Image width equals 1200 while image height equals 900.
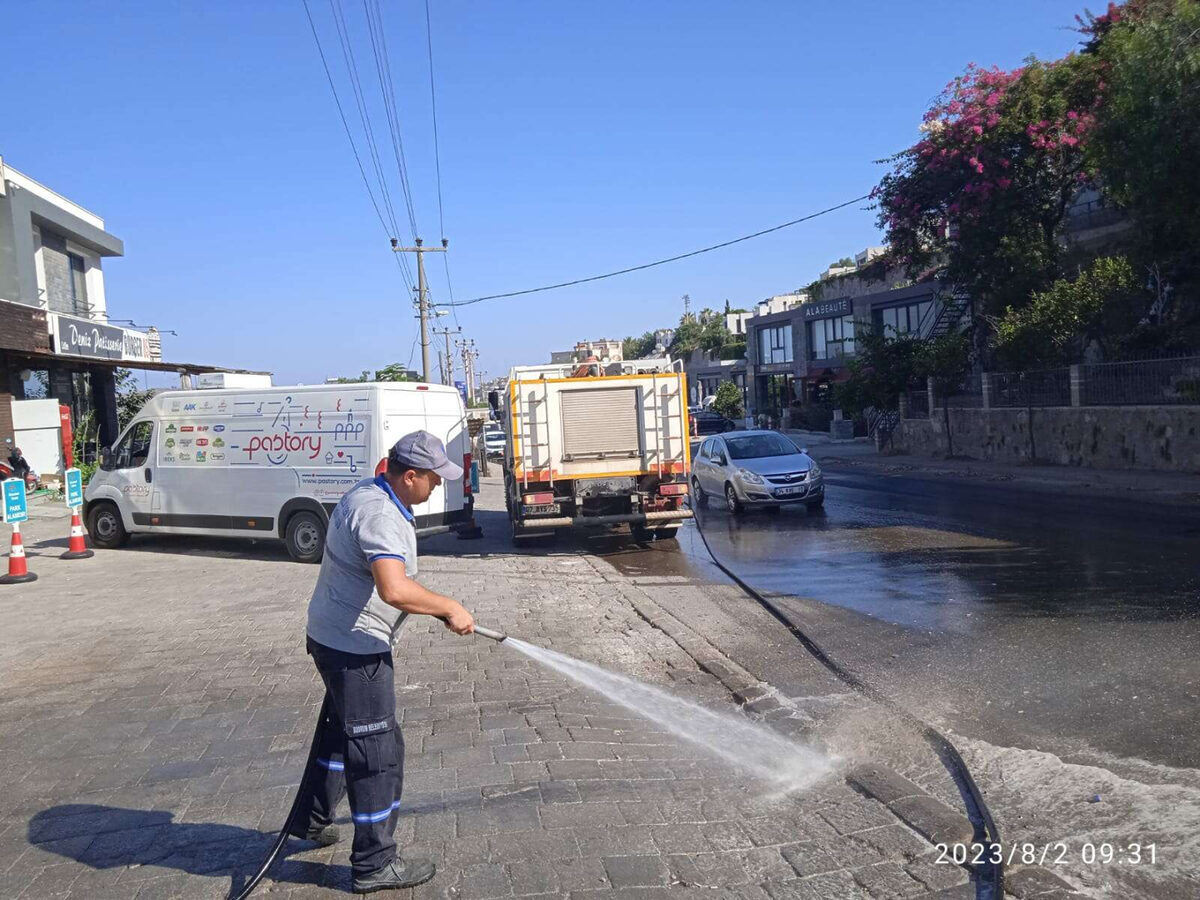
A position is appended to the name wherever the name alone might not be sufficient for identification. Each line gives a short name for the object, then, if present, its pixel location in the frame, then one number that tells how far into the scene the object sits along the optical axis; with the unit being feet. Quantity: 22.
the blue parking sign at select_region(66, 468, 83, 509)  44.27
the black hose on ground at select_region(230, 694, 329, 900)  12.27
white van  42.11
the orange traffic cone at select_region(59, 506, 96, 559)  44.96
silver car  55.98
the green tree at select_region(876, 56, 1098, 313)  81.25
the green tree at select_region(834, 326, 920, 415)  99.66
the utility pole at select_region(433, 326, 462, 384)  221.25
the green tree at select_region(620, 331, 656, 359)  377.17
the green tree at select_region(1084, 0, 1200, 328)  50.70
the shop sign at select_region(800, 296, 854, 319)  153.69
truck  44.83
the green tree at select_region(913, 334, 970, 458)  93.61
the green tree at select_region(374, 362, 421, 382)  148.05
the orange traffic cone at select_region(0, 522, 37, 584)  37.93
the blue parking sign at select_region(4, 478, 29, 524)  39.27
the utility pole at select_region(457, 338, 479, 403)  280.31
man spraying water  12.16
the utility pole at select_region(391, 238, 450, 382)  122.83
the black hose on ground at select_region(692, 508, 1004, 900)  12.32
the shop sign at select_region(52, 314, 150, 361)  76.82
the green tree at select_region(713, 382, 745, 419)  174.19
